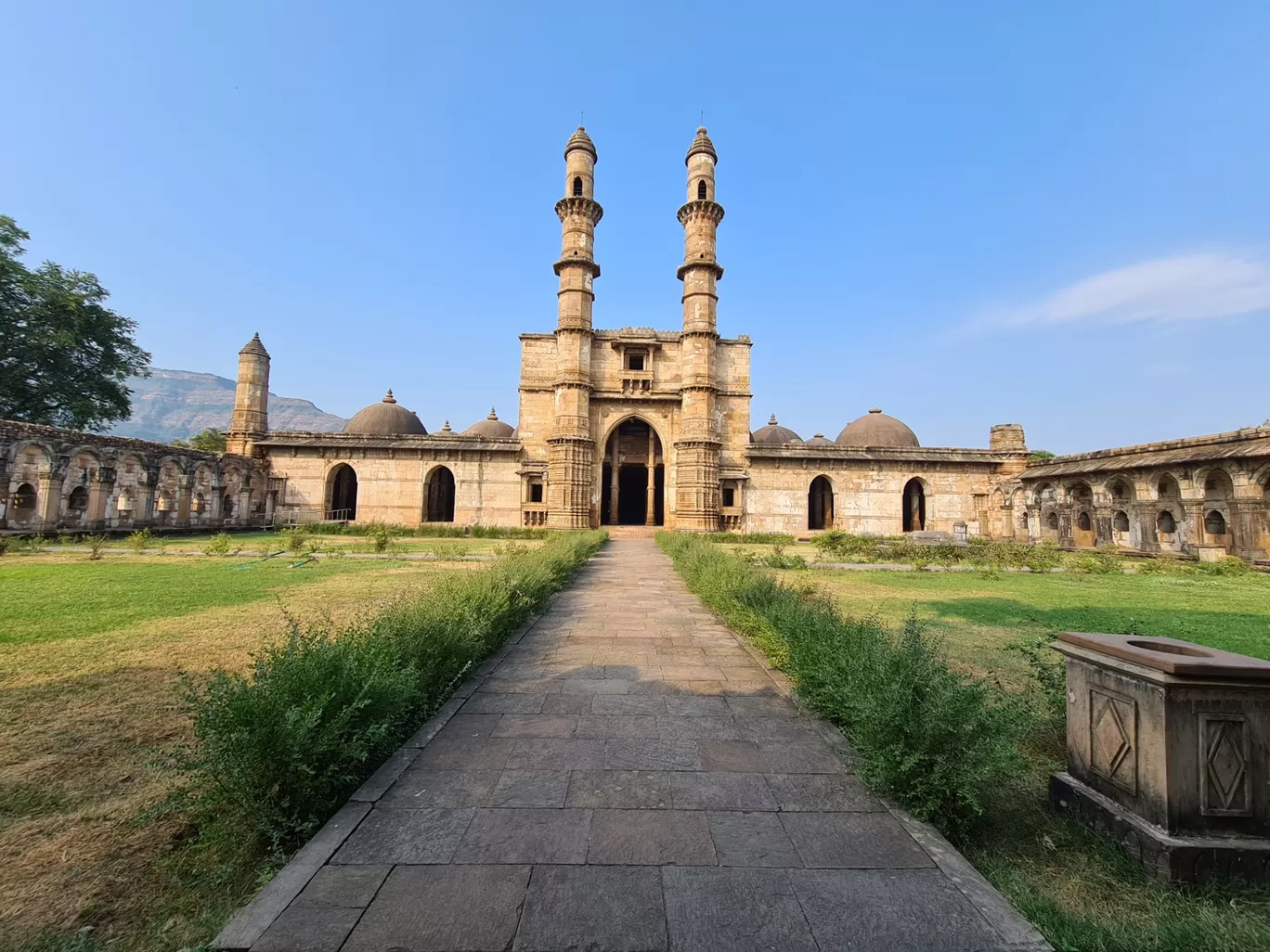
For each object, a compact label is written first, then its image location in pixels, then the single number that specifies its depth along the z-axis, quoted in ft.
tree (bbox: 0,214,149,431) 76.74
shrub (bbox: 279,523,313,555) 49.58
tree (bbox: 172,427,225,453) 130.11
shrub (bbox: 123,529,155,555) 47.60
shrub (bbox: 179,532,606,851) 8.30
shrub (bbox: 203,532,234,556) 46.26
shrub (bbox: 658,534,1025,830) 8.74
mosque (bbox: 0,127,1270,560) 84.07
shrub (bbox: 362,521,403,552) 72.66
